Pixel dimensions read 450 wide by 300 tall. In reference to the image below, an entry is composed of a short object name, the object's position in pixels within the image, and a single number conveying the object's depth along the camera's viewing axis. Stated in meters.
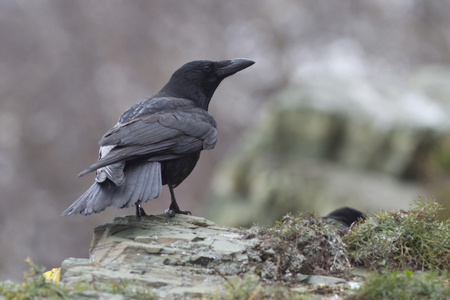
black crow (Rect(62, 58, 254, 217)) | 9.09
